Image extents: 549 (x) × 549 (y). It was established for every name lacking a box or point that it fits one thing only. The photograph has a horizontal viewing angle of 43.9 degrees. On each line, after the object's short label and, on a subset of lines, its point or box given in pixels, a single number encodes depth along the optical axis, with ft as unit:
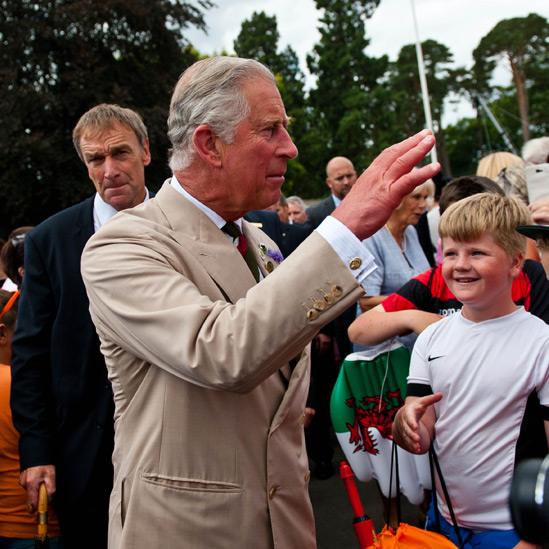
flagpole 76.74
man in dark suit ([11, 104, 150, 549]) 8.43
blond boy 7.32
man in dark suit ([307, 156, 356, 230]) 22.12
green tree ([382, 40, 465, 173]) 176.96
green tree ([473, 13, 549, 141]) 170.09
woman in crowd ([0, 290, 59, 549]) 9.07
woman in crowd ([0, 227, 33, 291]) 13.88
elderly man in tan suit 4.48
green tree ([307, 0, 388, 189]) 144.36
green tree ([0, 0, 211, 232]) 57.93
